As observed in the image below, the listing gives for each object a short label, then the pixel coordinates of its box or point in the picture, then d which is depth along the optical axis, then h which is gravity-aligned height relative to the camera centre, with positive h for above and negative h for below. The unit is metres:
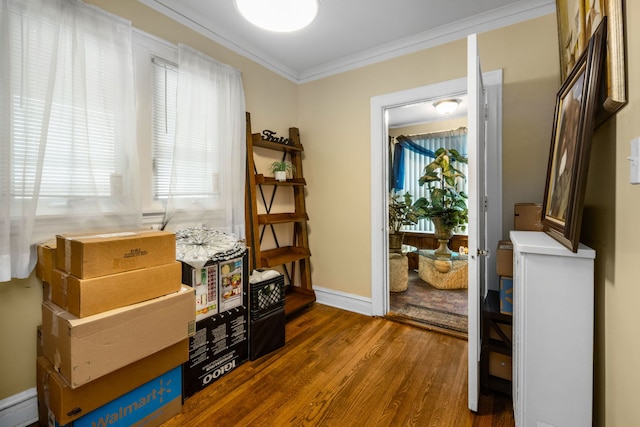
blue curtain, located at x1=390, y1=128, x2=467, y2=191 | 4.71 +1.12
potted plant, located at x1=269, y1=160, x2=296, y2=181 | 2.87 +0.42
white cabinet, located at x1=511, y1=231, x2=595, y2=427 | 1.18 -0.53
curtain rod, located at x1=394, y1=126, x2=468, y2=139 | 4.59 +1.31
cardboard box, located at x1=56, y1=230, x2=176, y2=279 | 1.27 -0.19
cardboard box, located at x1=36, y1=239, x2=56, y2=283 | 1.45 -0.24
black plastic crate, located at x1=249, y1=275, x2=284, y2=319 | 2.13 -0.65
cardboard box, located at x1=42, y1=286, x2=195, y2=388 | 1.21 -0.57
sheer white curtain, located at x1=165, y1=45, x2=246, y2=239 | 2.15 +0.51
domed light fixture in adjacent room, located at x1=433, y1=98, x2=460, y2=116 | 3.71 +1.38
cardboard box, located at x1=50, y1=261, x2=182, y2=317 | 1.25 -0.36
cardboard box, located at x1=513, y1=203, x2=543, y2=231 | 1.86 -0.04
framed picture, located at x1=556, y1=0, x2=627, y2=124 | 0.93 +0.63
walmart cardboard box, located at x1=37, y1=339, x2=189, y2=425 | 1.25 -0.81
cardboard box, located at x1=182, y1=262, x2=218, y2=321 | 1.79 -0.47
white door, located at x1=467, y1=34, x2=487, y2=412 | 1.52 -0.03
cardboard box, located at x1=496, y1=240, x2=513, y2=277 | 1.72 -0.30
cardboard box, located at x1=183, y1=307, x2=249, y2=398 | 1.76 -0.90
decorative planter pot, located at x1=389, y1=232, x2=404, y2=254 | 4.18 -0.43
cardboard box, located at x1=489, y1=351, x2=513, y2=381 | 1.71 -0.93
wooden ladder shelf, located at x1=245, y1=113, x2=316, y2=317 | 2.68 -0.14
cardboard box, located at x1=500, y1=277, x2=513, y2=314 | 1.71 -0.51
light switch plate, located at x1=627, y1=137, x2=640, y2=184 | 0.78 +0.14
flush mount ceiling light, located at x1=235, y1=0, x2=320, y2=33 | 1.40 +1.00
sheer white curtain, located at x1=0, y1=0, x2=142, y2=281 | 1.43 +0.48
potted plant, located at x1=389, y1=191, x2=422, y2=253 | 4.40 -0.04
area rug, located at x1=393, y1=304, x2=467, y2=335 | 2.64 -1.04
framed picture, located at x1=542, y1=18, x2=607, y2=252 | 1.06 +0.29
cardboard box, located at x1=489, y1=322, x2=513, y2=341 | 1.72 -0.73
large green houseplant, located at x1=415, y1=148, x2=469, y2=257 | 4.06 +0.11
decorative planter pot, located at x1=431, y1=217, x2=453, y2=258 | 4.09 -0.35
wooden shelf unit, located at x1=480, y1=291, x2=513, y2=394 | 1.70 -0.79
